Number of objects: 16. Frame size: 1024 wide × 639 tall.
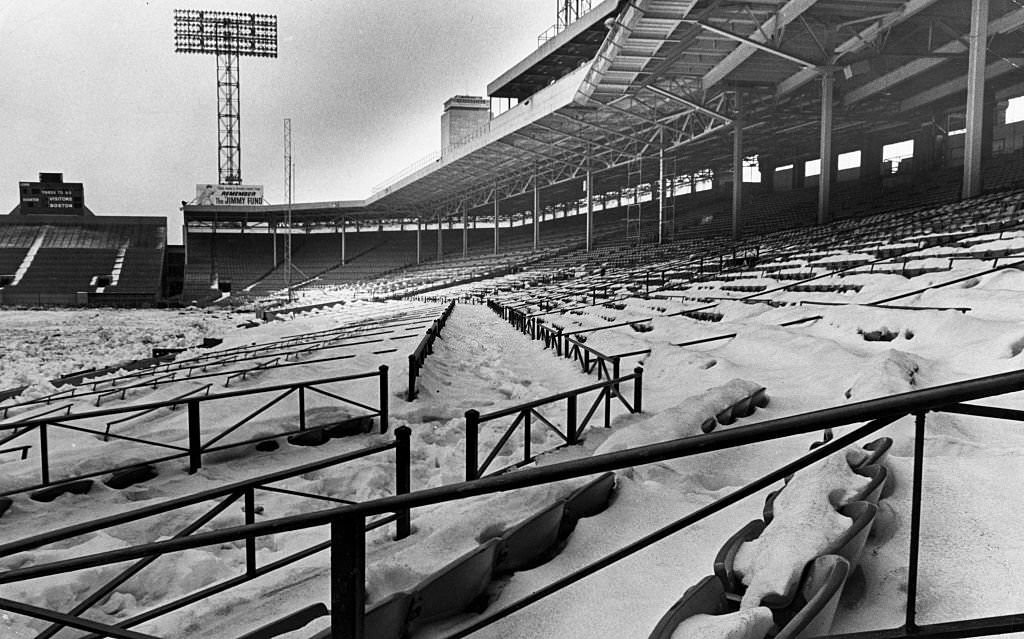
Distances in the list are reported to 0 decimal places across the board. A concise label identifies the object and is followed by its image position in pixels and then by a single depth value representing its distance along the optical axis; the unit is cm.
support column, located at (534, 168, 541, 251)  4559
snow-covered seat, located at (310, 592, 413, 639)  271
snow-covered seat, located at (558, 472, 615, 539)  387
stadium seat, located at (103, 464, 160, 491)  668
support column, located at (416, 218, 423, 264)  6203
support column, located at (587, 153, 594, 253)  4129
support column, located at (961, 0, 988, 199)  1958
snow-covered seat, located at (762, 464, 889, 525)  297
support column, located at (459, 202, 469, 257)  5566
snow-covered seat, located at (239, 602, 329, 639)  292
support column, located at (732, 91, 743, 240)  3189
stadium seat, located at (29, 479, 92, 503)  626
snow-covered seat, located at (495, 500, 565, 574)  342
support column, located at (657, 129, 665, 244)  3550
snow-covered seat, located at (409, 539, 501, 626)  297
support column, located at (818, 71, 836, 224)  2658
